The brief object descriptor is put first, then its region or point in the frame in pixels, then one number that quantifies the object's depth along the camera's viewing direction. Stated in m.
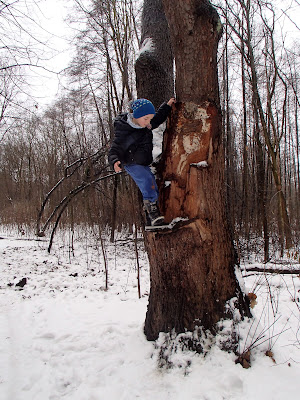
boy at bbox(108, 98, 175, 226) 2.13
